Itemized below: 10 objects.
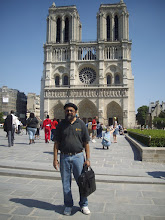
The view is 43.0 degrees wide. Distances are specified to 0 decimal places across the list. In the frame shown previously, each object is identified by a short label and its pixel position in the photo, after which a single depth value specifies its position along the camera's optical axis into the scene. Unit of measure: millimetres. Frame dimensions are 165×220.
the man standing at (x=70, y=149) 3266
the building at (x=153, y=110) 58688
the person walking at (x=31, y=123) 10852
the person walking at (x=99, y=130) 16600
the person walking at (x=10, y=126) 10016
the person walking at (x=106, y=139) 10203
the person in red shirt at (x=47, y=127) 11896
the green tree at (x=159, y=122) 43828
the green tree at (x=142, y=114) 67938
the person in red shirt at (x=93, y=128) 14059
